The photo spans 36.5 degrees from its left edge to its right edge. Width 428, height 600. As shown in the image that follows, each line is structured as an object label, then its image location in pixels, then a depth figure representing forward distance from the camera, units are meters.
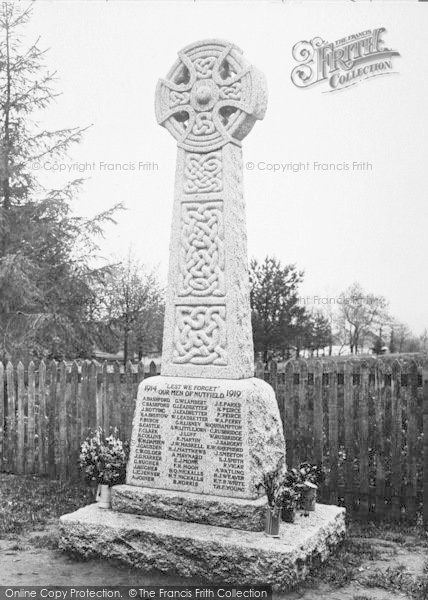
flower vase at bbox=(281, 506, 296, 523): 5.56
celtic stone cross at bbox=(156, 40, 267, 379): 5.89
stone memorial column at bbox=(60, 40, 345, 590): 5.35
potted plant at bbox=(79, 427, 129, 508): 6.04
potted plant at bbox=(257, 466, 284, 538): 5.20
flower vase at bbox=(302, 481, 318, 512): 5.98
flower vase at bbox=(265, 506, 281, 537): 5.19
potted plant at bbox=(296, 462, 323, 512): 5.97
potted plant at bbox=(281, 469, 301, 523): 5.42
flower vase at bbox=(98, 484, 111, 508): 6.00
